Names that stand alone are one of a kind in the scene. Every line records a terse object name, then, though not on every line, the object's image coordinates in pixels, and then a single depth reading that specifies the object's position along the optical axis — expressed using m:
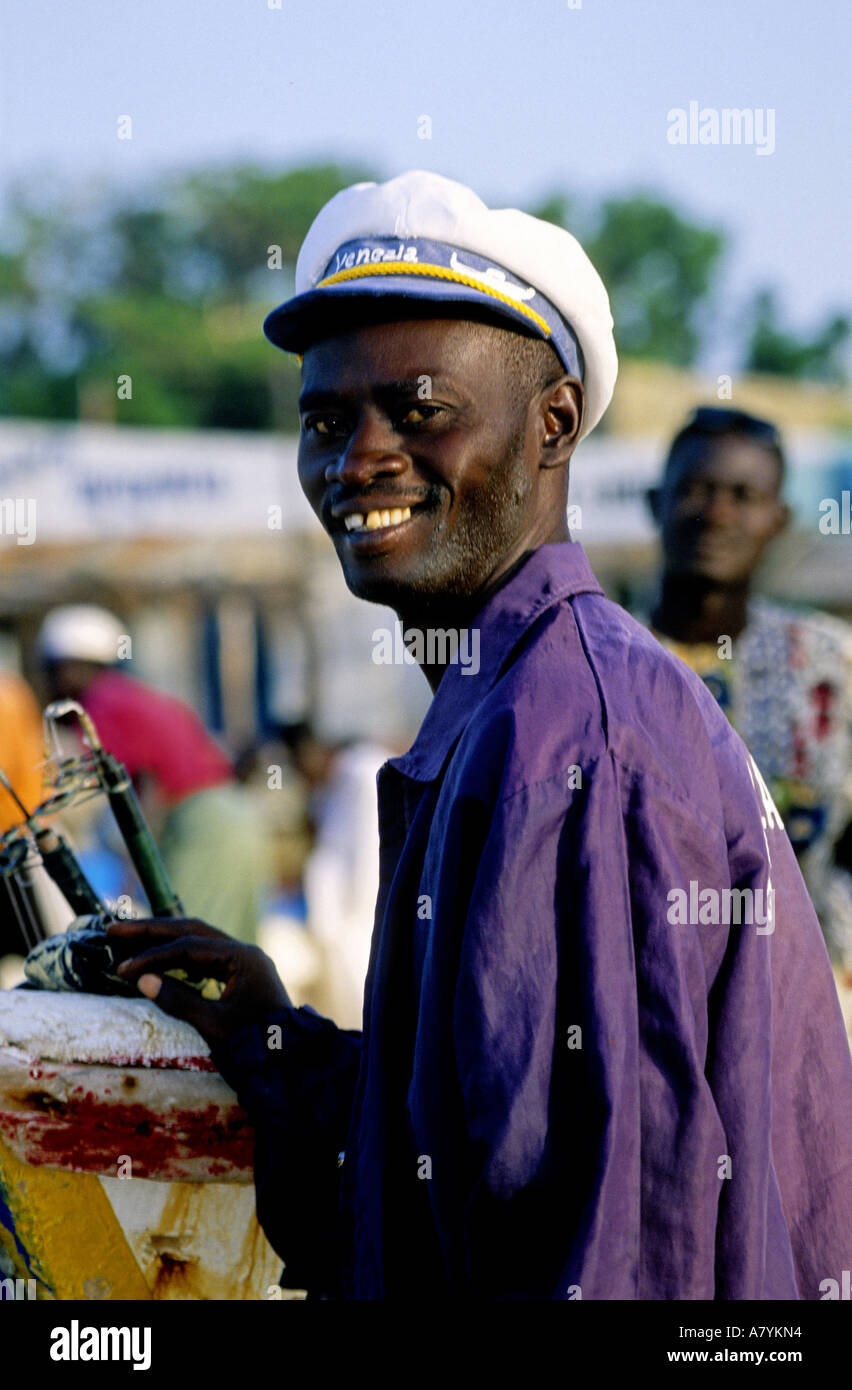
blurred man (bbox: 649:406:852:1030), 4.14
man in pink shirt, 5.15
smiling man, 1.43
